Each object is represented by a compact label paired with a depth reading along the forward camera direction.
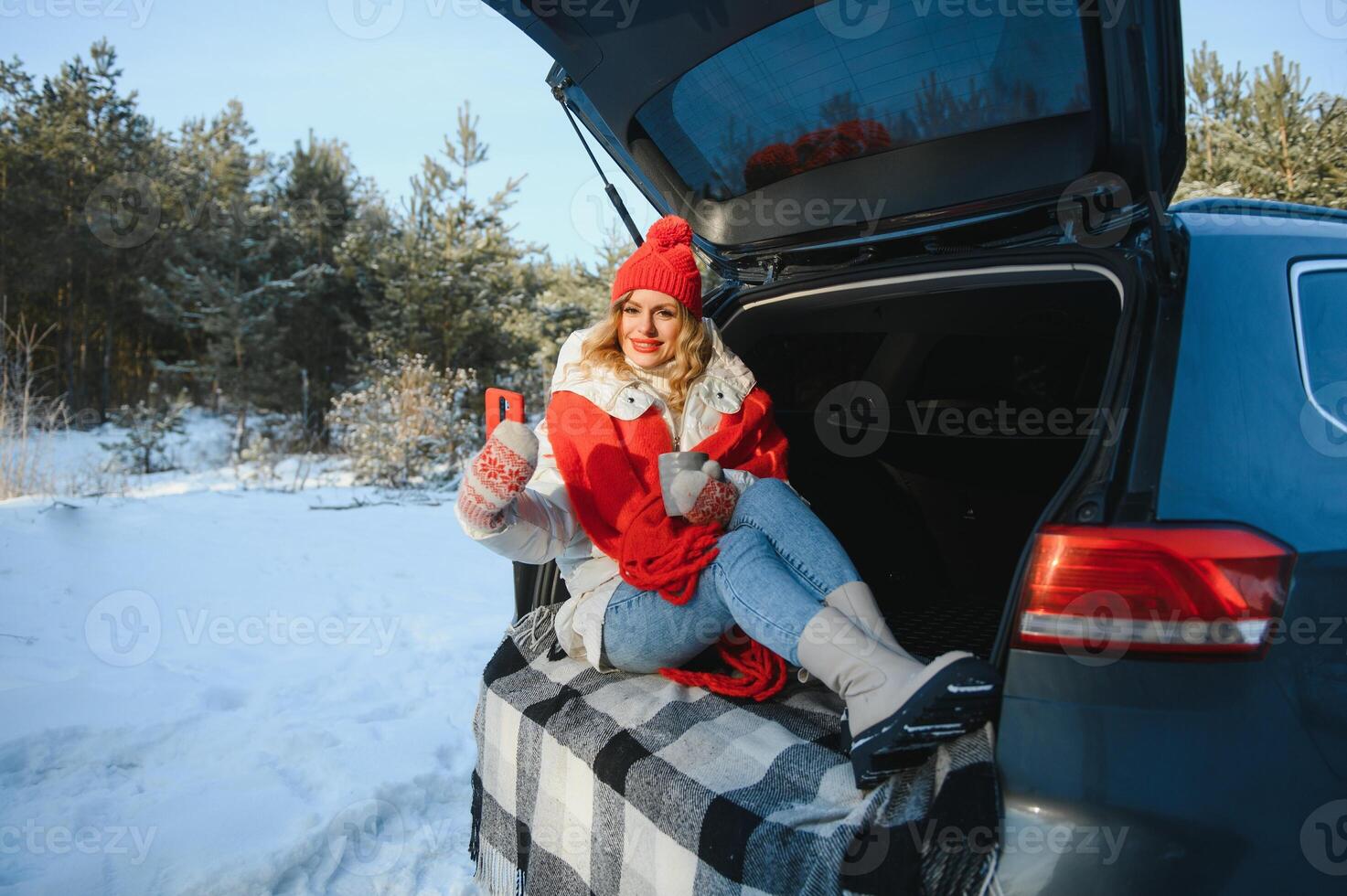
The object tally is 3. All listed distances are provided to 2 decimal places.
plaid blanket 1.08
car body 1.03
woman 1.29
